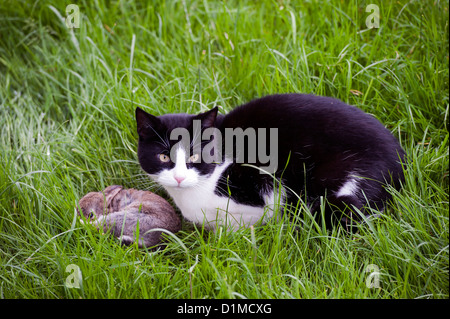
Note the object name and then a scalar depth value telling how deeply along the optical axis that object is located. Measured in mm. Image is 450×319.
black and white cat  2396
